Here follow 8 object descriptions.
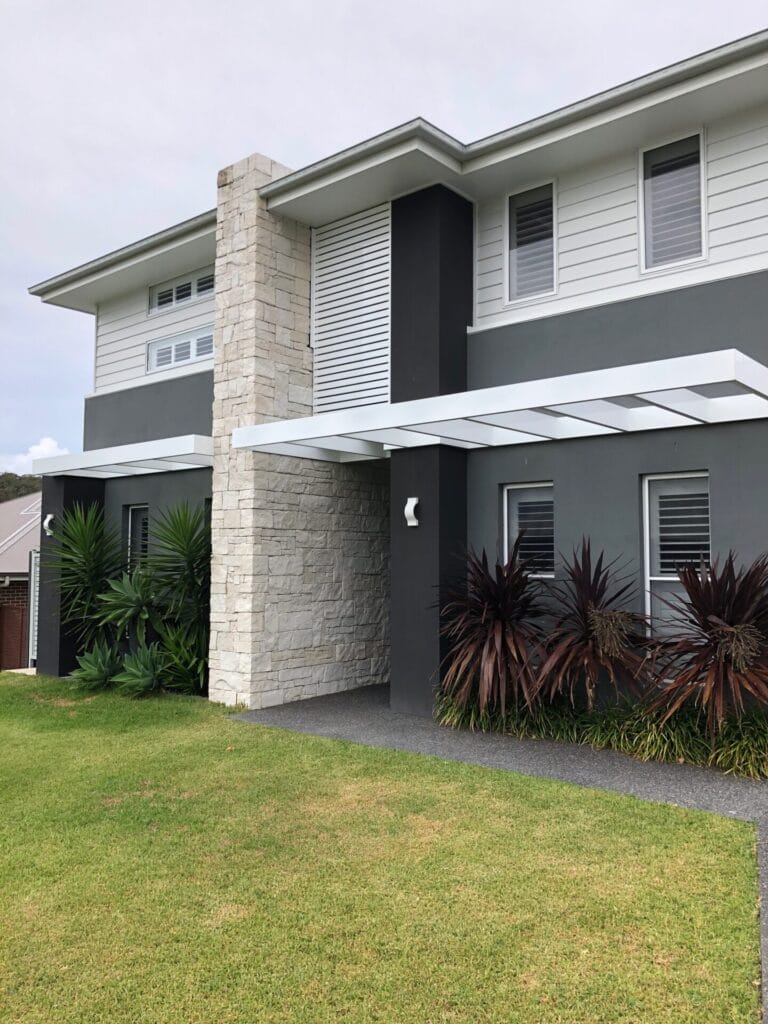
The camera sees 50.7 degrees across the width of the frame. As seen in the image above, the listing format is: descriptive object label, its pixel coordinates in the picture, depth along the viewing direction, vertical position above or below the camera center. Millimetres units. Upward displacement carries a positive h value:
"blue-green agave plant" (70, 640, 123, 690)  10758 -1591
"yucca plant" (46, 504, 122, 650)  11711 -192
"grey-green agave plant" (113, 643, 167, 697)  10273 -1568
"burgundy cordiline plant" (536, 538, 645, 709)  7133 -733
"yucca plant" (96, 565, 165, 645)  10719 -697
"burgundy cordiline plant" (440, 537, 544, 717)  7637 -792
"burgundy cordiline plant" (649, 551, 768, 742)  6238 -715
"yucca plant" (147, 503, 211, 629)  10570 -162
